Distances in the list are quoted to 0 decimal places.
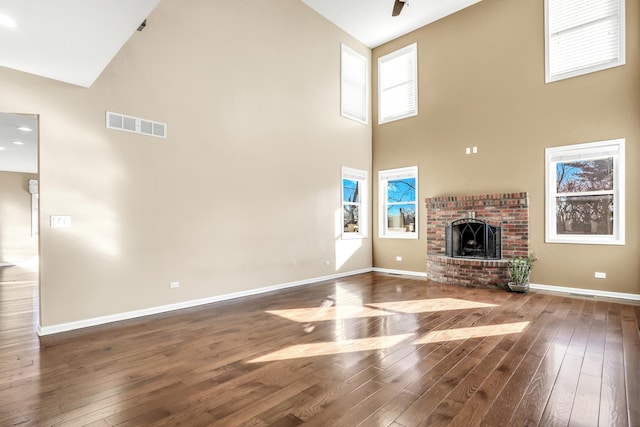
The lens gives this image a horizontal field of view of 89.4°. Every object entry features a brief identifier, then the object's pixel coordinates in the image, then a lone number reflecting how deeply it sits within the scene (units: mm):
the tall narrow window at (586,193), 4766
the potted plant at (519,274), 5117
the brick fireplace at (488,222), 5469
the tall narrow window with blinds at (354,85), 6980
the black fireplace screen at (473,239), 5824
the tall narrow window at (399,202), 6977
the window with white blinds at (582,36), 4786
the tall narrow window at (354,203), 6957
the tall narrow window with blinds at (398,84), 7000
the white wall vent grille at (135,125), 3838
